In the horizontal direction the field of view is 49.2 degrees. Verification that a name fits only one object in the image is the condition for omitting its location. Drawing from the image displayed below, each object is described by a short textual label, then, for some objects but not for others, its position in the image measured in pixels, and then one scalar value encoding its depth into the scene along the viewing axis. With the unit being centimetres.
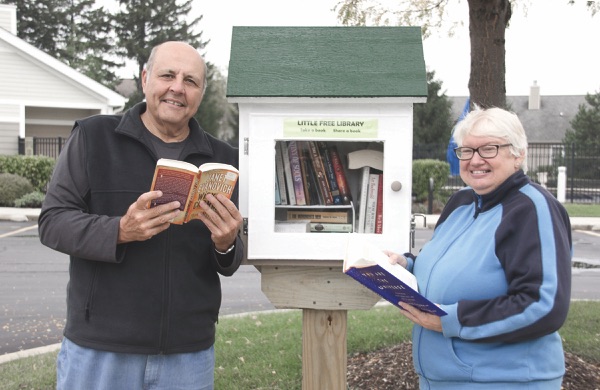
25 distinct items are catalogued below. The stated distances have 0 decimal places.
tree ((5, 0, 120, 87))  3516
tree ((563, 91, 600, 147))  3022
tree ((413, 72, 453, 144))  2605
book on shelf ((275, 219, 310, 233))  251
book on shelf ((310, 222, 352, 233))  253
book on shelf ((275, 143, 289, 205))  255
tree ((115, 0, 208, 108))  3475
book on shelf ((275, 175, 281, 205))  253
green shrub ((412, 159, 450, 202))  1577
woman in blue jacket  180
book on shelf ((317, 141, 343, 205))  261
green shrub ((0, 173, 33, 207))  1494
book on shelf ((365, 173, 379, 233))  252
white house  1794
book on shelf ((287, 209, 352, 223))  255
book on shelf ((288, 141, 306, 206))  258
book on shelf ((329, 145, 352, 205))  261
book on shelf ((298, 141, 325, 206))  259
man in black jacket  204
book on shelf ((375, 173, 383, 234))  249
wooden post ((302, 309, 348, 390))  271
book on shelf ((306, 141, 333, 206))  260
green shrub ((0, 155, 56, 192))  1594
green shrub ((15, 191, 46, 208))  1479
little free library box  238
